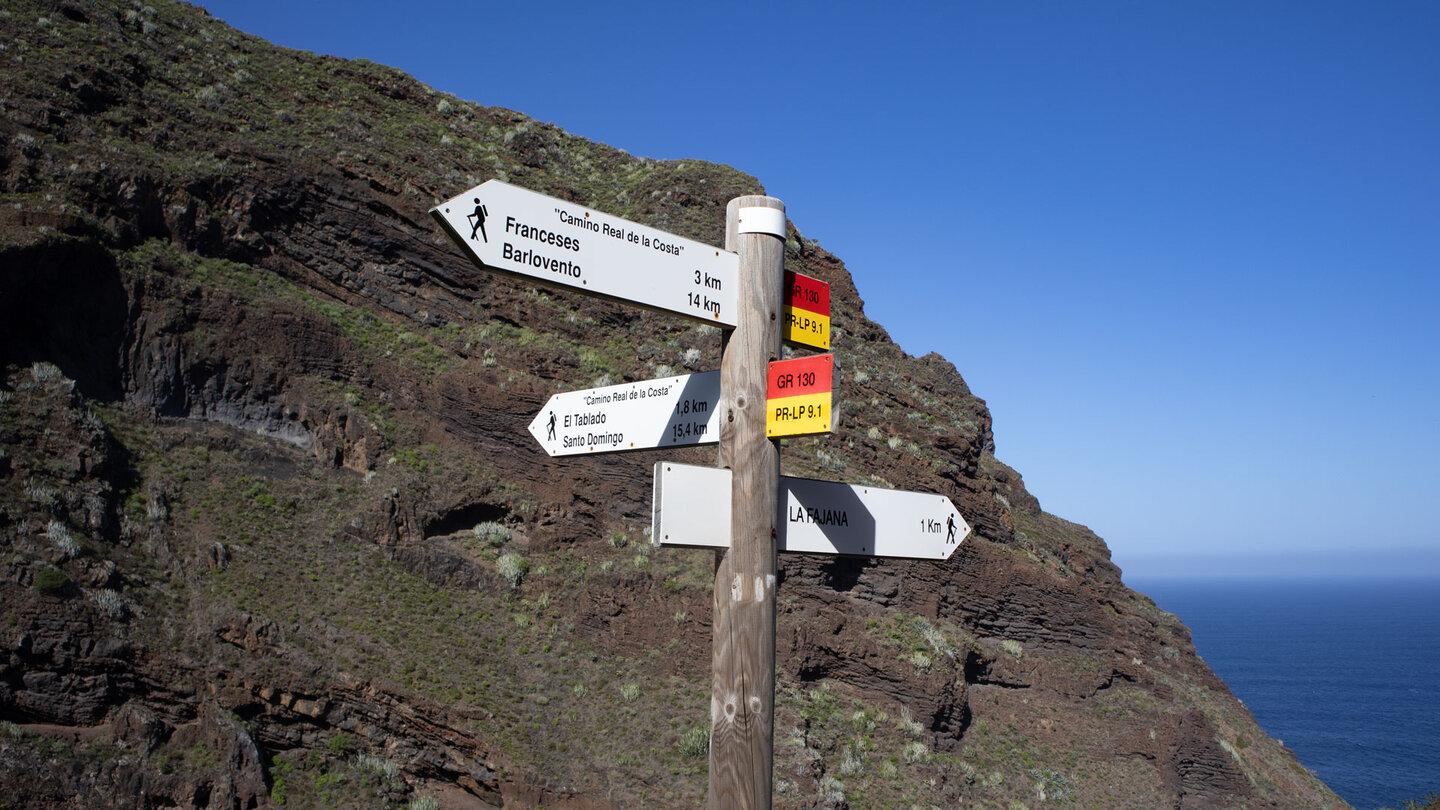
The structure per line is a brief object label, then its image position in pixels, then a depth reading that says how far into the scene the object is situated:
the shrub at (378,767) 15.91
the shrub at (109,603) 15.41
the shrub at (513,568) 20.42
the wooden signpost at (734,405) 3.82
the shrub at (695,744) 16.59
